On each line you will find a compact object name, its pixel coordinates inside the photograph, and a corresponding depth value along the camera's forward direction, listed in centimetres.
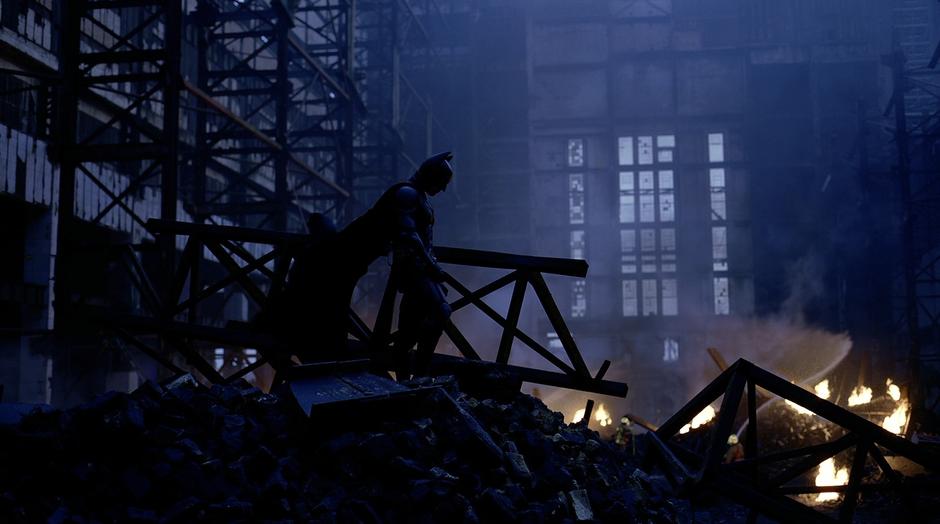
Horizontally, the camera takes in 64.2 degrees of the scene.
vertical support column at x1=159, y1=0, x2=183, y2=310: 1136
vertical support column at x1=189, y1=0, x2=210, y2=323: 1537
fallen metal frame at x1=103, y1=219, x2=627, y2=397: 704
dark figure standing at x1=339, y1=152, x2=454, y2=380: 575
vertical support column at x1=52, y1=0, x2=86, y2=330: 1119
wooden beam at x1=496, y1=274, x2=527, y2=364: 708
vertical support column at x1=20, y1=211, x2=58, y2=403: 1321
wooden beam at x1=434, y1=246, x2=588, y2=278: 700
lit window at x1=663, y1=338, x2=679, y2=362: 2780
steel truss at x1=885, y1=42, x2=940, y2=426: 2003
